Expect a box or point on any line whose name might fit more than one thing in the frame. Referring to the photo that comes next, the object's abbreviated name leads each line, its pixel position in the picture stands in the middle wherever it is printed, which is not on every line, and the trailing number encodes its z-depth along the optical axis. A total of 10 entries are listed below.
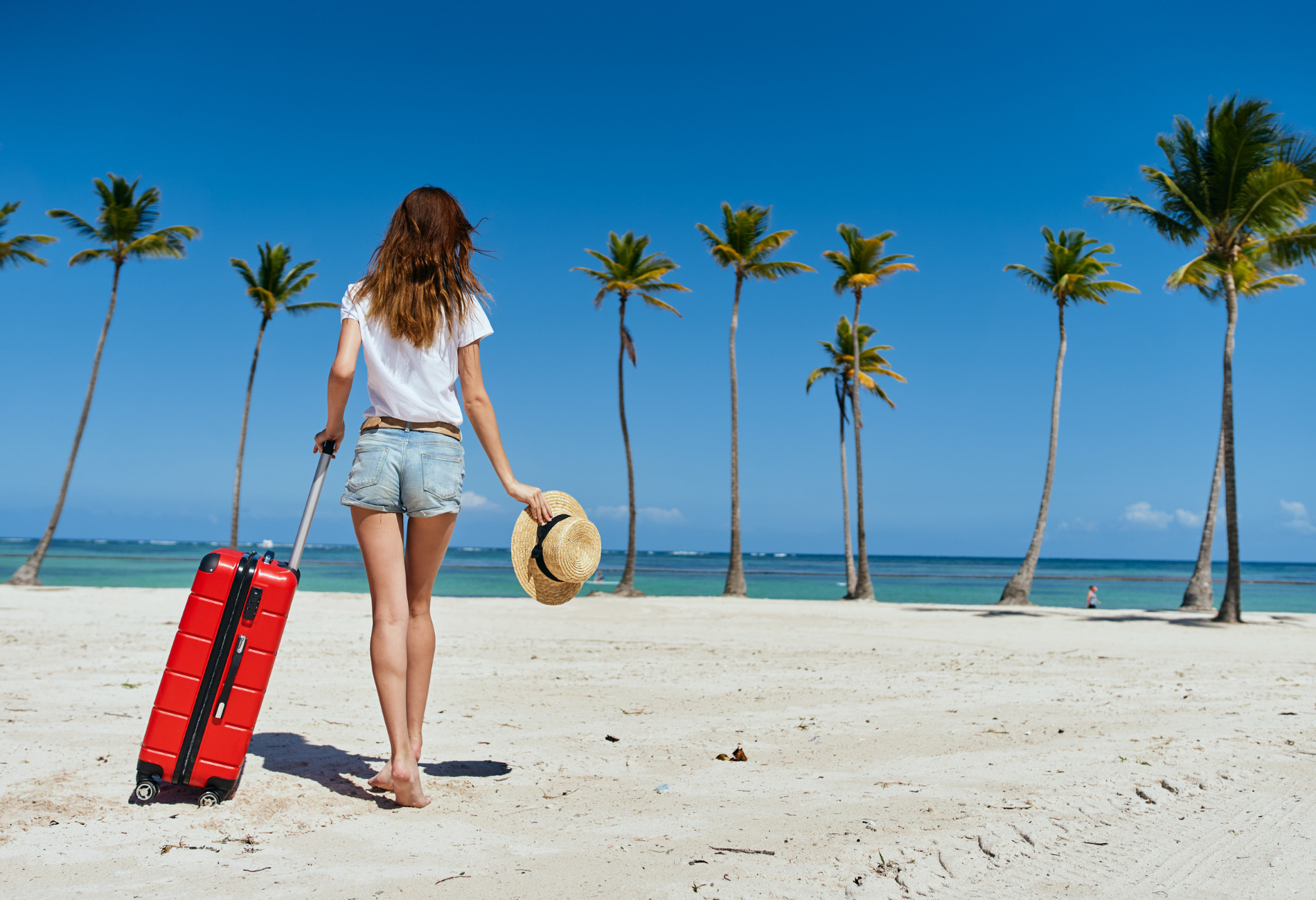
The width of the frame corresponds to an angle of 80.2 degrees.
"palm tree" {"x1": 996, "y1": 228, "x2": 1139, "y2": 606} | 21.38
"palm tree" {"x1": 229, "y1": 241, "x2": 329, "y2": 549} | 26.50
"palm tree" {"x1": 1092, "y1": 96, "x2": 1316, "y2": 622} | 14.69
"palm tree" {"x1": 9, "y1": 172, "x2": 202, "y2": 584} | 21.98
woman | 2.91
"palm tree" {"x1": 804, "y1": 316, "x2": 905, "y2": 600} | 26.94
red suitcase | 2.75
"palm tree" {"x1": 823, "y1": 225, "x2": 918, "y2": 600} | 23.41
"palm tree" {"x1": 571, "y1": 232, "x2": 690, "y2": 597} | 24.11
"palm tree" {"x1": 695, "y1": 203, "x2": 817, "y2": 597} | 23.80
